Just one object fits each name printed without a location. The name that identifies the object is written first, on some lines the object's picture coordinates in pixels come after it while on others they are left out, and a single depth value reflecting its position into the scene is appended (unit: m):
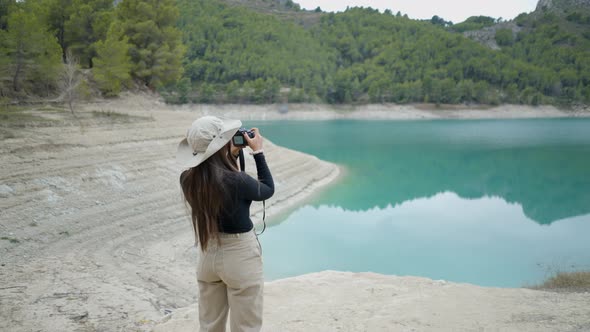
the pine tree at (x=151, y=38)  23.91
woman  2.63
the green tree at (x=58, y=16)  20.94
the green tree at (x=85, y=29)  21.44
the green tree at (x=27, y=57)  14.50
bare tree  13.49
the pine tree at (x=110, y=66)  18.56
